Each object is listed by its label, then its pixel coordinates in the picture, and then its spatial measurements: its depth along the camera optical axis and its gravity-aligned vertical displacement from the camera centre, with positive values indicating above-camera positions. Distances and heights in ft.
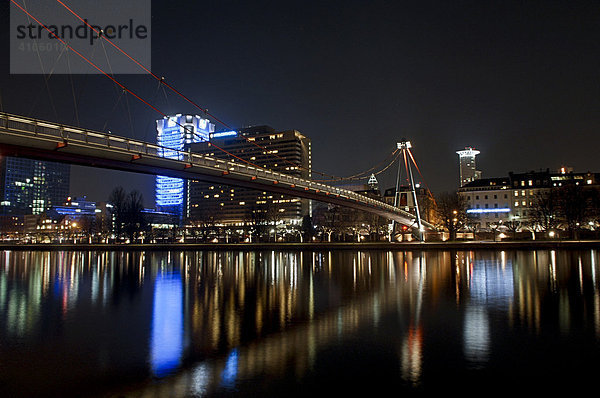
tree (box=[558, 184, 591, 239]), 200.95 +7.09
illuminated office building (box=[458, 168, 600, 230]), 341.21 +22.33
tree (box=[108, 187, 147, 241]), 277.23 +7.23
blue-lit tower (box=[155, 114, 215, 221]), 611.92 +139.50
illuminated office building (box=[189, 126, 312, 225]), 410.31 +44.24
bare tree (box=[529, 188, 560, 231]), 217.56 +4.72
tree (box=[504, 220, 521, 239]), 245.53 -1.28
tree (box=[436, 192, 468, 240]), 240.53 +5.71
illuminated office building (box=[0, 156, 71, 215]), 618.85 +51.09
